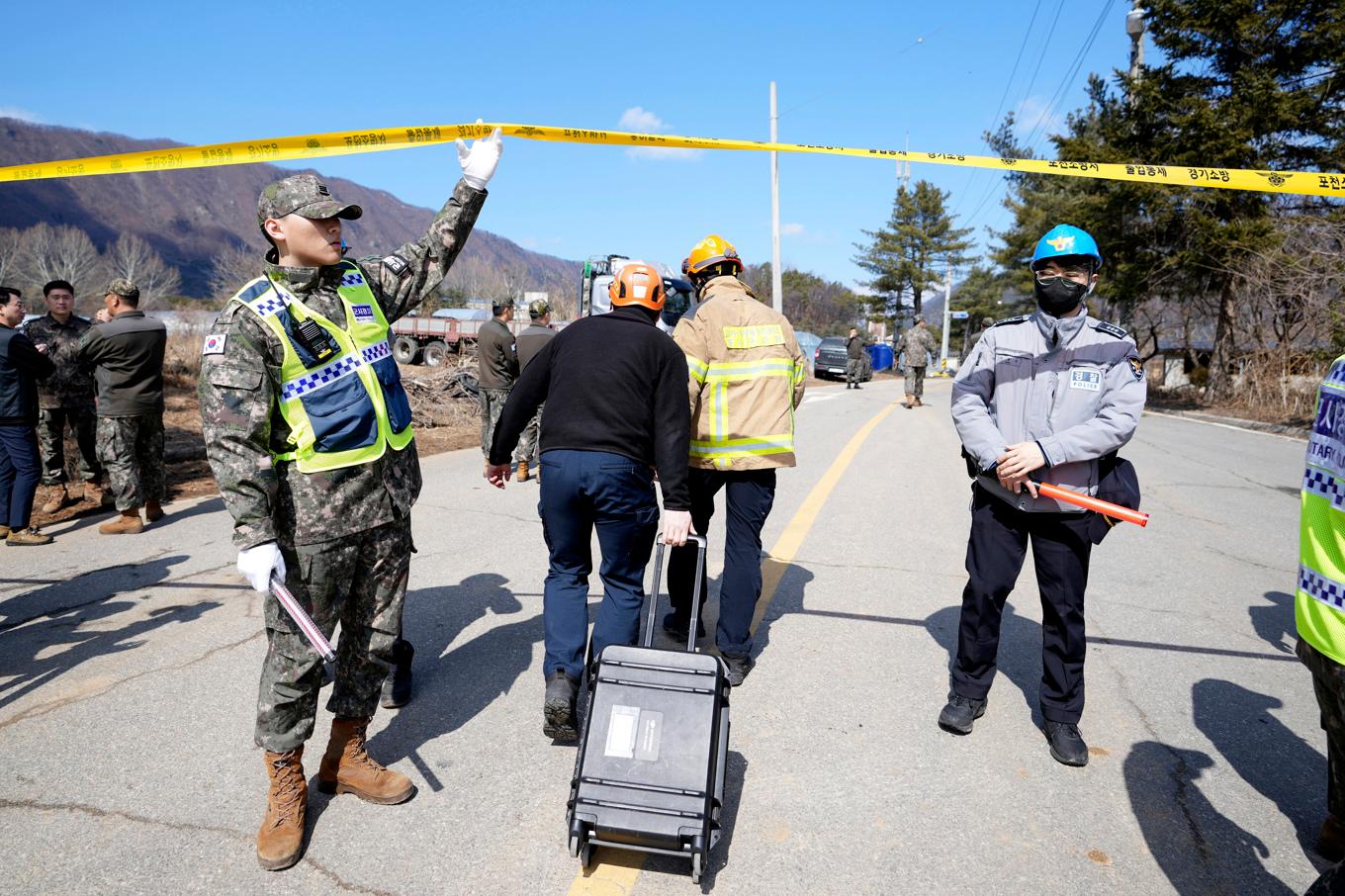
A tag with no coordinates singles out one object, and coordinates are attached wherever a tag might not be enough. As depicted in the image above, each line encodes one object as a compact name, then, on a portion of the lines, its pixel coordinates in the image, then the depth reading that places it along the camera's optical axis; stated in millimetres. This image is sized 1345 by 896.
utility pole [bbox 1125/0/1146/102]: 21984
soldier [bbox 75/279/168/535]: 6551
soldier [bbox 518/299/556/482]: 9148
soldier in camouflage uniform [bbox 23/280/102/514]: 7285
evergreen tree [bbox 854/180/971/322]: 58062
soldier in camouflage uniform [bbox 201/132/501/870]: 2525
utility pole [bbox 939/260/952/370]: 49378
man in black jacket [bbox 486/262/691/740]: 3174
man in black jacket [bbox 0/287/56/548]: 6074
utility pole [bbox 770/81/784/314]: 28422
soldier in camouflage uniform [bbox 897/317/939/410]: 18312
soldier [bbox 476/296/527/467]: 8906
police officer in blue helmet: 3199
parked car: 32812
